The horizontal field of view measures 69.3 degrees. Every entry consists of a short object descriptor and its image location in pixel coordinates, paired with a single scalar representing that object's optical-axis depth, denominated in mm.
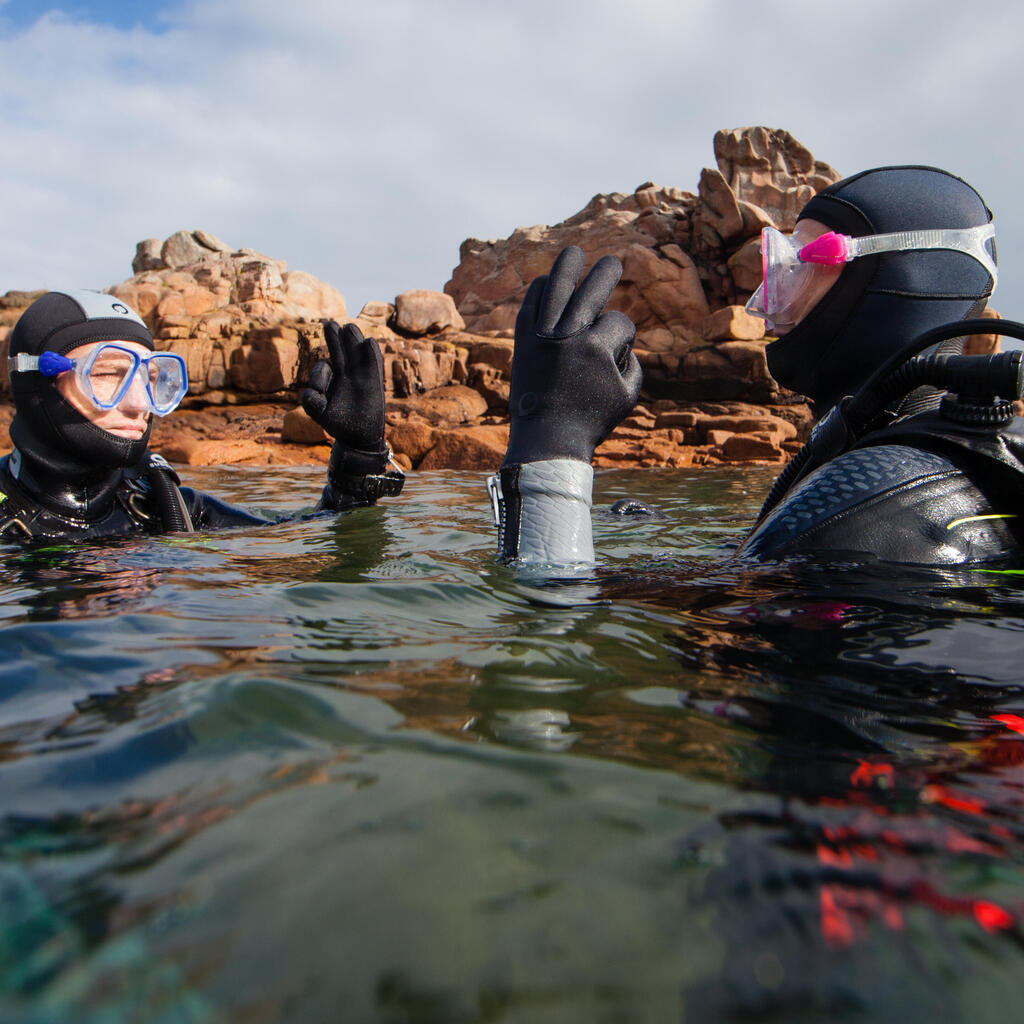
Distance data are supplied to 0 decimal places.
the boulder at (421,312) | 20984
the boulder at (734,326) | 18172
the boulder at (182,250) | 33375
